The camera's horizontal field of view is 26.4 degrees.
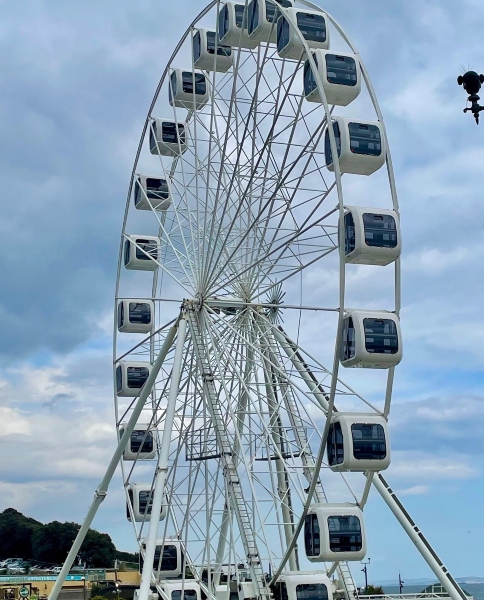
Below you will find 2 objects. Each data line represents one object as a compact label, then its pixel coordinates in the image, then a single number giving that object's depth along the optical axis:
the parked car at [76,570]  92.45
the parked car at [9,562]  111.94
